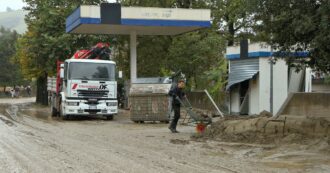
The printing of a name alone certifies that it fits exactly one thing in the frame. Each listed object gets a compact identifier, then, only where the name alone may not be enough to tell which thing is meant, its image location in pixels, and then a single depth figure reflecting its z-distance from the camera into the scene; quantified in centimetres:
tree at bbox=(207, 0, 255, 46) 4091
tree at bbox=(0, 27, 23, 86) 7981
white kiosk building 2566
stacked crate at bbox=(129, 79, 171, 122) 2248
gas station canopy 2603
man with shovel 1741
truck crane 2347
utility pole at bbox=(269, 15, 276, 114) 2241
